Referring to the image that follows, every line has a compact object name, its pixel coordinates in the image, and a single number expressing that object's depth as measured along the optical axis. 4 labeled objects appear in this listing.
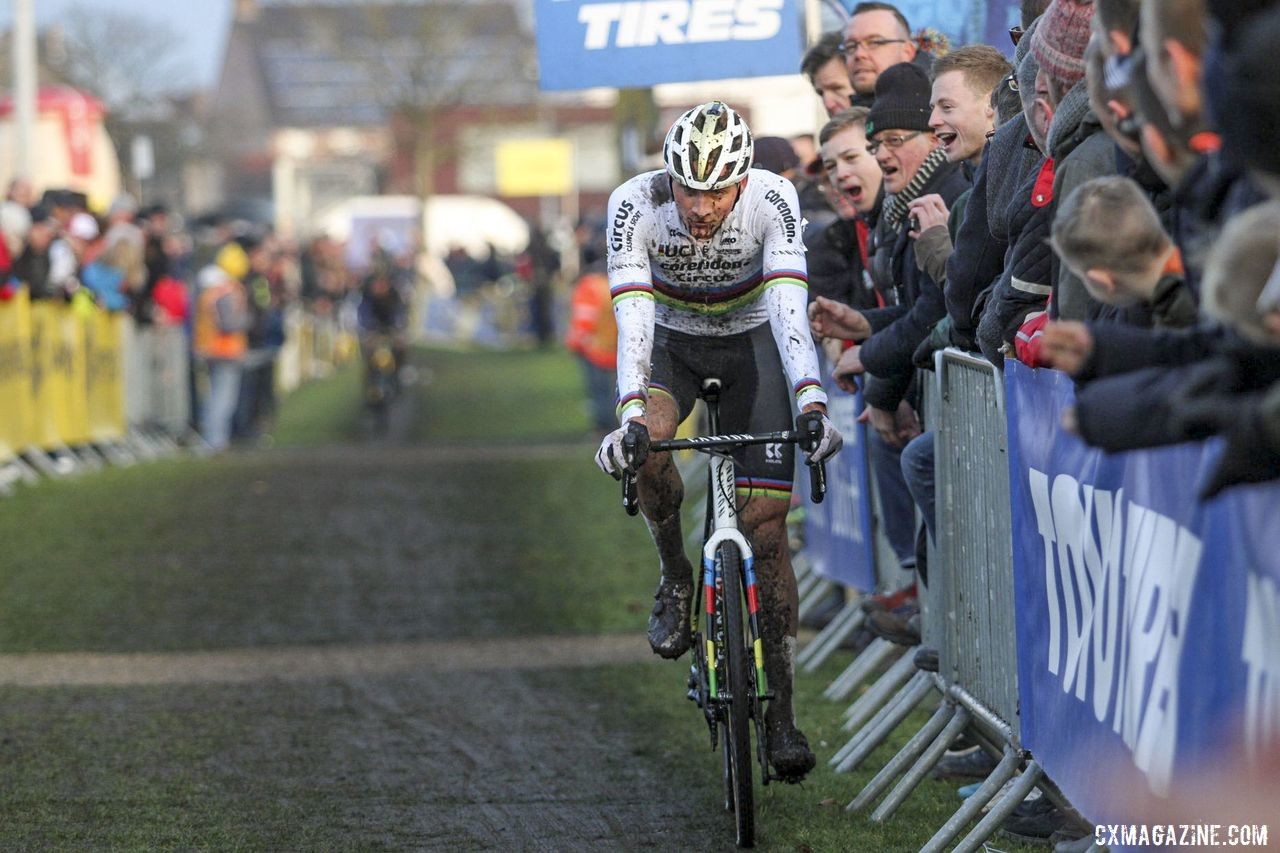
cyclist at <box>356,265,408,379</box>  56.59
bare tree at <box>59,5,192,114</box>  121.75
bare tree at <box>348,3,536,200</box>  135.37
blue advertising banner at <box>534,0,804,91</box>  23.45
